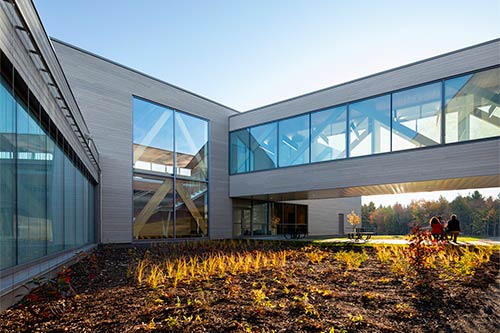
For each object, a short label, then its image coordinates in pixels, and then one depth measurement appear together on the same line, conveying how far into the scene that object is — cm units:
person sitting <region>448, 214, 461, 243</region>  1580
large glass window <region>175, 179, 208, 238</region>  1752
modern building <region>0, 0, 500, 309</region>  686
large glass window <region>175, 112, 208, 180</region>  1791
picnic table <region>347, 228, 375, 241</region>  1930
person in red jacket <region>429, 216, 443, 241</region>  1456
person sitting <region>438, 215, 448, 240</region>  1529
